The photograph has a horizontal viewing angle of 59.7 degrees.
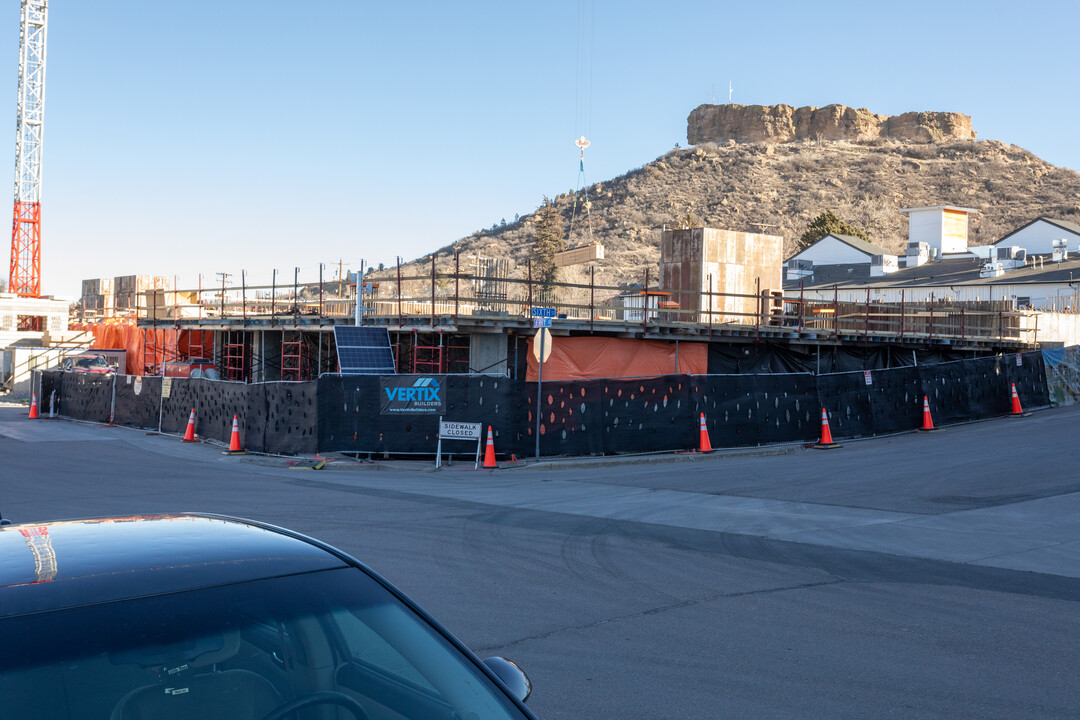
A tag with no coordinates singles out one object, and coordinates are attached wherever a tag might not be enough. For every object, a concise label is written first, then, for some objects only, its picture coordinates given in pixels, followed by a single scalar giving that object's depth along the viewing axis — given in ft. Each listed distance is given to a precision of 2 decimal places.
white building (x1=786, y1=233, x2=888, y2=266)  240.32
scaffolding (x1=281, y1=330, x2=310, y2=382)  98.48
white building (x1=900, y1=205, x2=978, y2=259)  253.24
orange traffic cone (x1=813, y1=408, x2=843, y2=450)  74.69
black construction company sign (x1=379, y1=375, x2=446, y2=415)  67.00
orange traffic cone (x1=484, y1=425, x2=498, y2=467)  64.75
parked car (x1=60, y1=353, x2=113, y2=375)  116.57
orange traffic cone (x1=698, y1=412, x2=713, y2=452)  71.67
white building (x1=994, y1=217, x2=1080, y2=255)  218.79
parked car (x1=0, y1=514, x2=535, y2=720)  7.93
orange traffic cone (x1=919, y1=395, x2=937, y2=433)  84.94
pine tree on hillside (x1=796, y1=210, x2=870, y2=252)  290.35
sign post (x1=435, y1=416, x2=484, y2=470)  66.44
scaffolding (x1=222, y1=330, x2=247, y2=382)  108.68
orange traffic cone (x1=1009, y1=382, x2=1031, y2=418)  92.63
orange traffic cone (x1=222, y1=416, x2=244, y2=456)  72.18
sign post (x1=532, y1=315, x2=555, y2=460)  66.74
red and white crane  250.98
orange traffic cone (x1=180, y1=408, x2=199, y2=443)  79.82
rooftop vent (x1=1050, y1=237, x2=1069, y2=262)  192.24
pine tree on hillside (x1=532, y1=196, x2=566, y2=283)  293.64
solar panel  74.59
